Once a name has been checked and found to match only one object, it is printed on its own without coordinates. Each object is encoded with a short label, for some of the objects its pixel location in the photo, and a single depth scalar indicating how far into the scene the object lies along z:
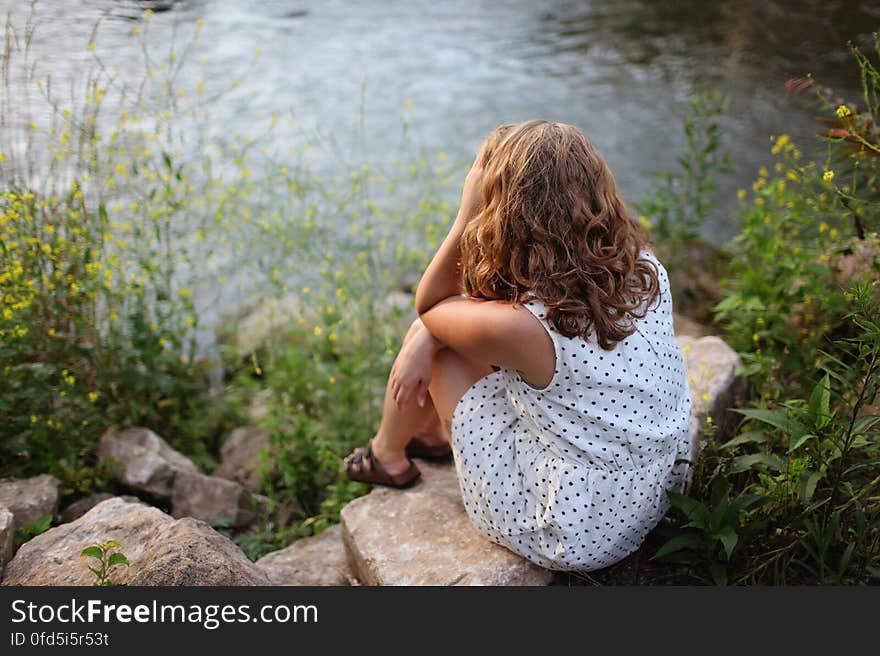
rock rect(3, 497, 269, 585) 1.88
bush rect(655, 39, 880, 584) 1.98
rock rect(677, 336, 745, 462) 2.47
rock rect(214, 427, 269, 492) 3.05
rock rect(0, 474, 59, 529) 2.36
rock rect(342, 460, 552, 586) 2.10
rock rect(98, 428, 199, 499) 2.71
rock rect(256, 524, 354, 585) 2.38
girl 1.91
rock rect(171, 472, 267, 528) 2.74
